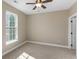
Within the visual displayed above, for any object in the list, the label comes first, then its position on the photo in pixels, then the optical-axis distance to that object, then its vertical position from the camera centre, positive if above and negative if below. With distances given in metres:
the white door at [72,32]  2.86 -0.15
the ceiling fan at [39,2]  1.81 +1.05
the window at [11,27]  2.62 +0.12
